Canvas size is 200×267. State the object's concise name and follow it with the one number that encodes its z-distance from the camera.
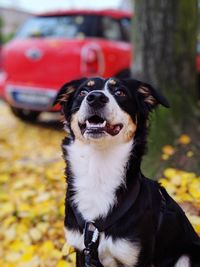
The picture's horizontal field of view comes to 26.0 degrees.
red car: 7.32
